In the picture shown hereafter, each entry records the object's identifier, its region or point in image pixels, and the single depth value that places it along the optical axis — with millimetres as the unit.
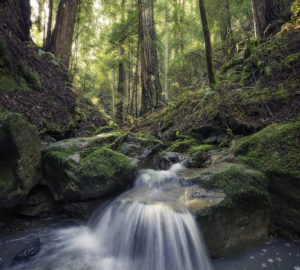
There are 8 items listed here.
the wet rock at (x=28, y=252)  2509
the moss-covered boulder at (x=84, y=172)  3225
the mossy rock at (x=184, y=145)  5426
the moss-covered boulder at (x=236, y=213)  2432
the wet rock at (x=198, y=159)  3889
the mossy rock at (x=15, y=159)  2879
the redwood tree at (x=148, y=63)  9453
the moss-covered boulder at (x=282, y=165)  2617
